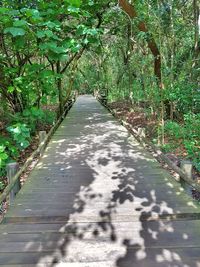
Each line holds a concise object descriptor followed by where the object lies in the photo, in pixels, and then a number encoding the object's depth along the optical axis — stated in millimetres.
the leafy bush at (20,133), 3610
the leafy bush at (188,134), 4601
